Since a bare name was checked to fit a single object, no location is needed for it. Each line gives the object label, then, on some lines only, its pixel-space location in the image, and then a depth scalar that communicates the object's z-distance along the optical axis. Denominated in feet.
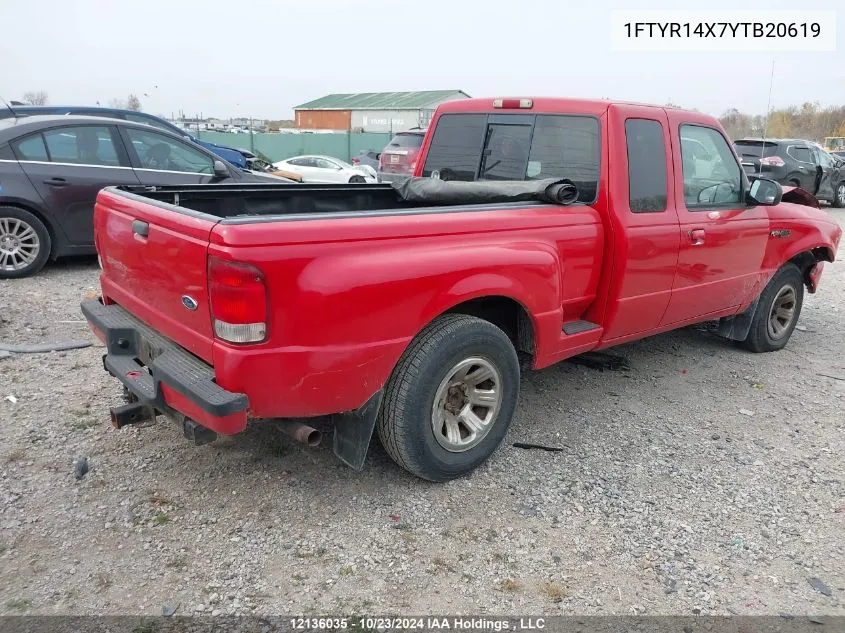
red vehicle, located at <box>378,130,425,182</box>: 47.42
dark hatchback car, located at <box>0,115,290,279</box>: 21.88
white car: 65.00
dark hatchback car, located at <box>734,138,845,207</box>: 52.01
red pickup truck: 8.86
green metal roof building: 142.41
